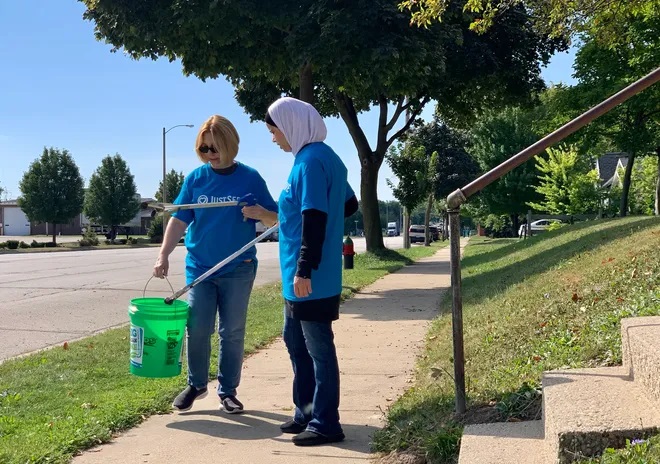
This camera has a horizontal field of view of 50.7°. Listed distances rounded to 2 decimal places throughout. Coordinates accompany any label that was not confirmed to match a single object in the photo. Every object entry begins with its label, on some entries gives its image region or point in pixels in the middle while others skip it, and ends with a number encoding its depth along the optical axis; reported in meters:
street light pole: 48.40
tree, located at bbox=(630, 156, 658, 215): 34.09
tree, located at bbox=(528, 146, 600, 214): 29.34
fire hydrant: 19.12
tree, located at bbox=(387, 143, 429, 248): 32.03
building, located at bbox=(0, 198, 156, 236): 94.75
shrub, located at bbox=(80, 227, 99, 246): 49.09
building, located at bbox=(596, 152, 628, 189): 61.62
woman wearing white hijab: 3.99
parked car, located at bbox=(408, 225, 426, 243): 57.28
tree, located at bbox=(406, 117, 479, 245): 43.78
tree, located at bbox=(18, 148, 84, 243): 51.28
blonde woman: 4.97
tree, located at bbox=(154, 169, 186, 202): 66.12
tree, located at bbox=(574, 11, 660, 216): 21.17
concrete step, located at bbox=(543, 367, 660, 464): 2.83
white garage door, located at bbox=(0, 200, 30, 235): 95.81
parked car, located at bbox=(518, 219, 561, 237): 39.12
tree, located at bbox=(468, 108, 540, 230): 45.38
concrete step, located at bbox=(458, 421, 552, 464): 3.13
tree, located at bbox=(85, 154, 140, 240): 58.41
